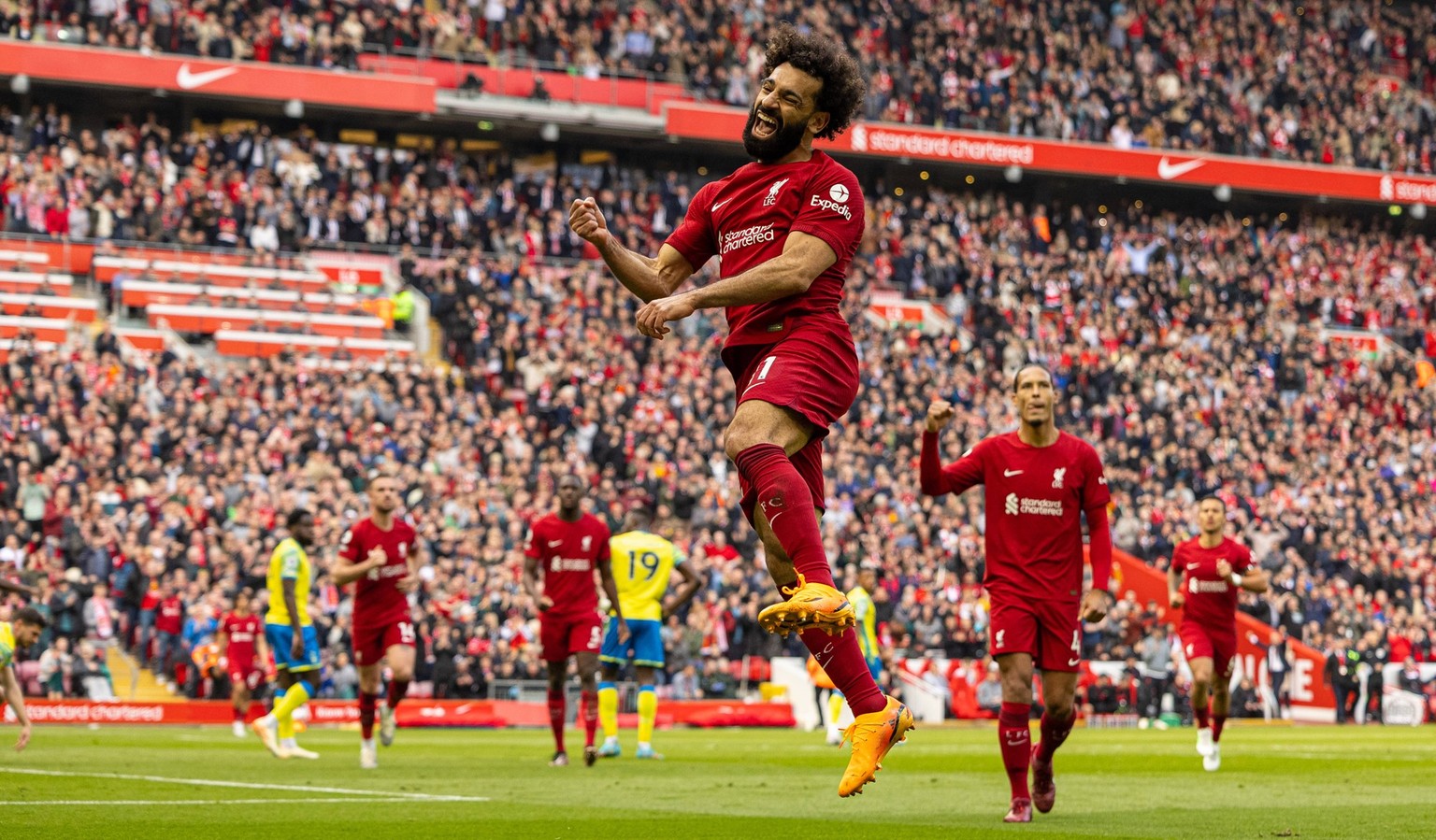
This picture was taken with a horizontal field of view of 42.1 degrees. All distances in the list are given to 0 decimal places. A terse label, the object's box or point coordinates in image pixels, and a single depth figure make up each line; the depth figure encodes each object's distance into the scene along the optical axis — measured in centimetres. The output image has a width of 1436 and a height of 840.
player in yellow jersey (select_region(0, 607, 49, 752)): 1506
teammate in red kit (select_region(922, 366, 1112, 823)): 1189
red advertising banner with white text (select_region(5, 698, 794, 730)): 2617
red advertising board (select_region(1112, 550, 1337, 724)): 3488
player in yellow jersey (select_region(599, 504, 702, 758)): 1991
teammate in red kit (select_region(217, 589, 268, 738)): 2403
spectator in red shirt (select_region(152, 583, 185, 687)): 2714
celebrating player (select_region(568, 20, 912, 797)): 722
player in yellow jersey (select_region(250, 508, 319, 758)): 1844
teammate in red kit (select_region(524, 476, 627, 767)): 1808
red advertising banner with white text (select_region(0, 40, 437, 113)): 3809
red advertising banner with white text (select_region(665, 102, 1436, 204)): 4459
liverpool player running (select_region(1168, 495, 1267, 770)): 1855
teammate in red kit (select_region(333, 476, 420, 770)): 1714
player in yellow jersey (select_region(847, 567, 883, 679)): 2302
